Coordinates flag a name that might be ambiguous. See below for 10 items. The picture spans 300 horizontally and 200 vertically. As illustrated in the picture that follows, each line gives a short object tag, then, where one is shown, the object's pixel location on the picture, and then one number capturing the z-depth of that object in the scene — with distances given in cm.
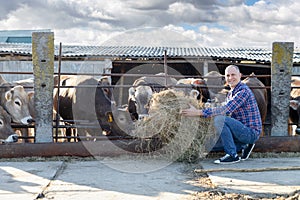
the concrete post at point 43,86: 692
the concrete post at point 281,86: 724
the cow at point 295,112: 877
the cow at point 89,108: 830
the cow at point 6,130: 749
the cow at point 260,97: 936
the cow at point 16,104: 907
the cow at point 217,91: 901
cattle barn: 1522
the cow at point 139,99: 866
